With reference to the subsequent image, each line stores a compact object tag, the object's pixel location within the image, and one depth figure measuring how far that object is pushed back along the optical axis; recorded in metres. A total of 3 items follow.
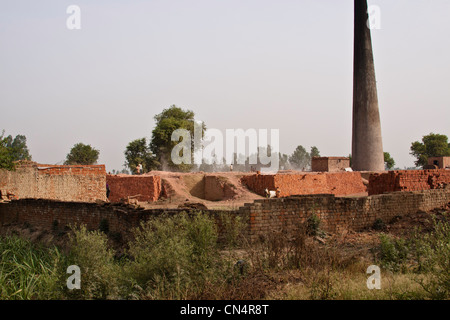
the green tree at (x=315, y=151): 111.12
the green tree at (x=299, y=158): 124.44
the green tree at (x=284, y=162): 122.34
